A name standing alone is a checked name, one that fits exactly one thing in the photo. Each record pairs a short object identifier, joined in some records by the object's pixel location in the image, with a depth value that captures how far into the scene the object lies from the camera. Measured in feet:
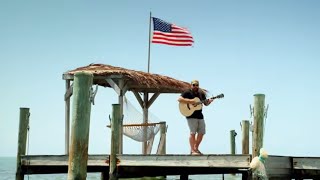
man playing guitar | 39.83
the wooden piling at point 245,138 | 45.52
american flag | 62.79
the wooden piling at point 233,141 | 73.72
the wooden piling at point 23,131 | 48.55
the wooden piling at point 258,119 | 35.50
